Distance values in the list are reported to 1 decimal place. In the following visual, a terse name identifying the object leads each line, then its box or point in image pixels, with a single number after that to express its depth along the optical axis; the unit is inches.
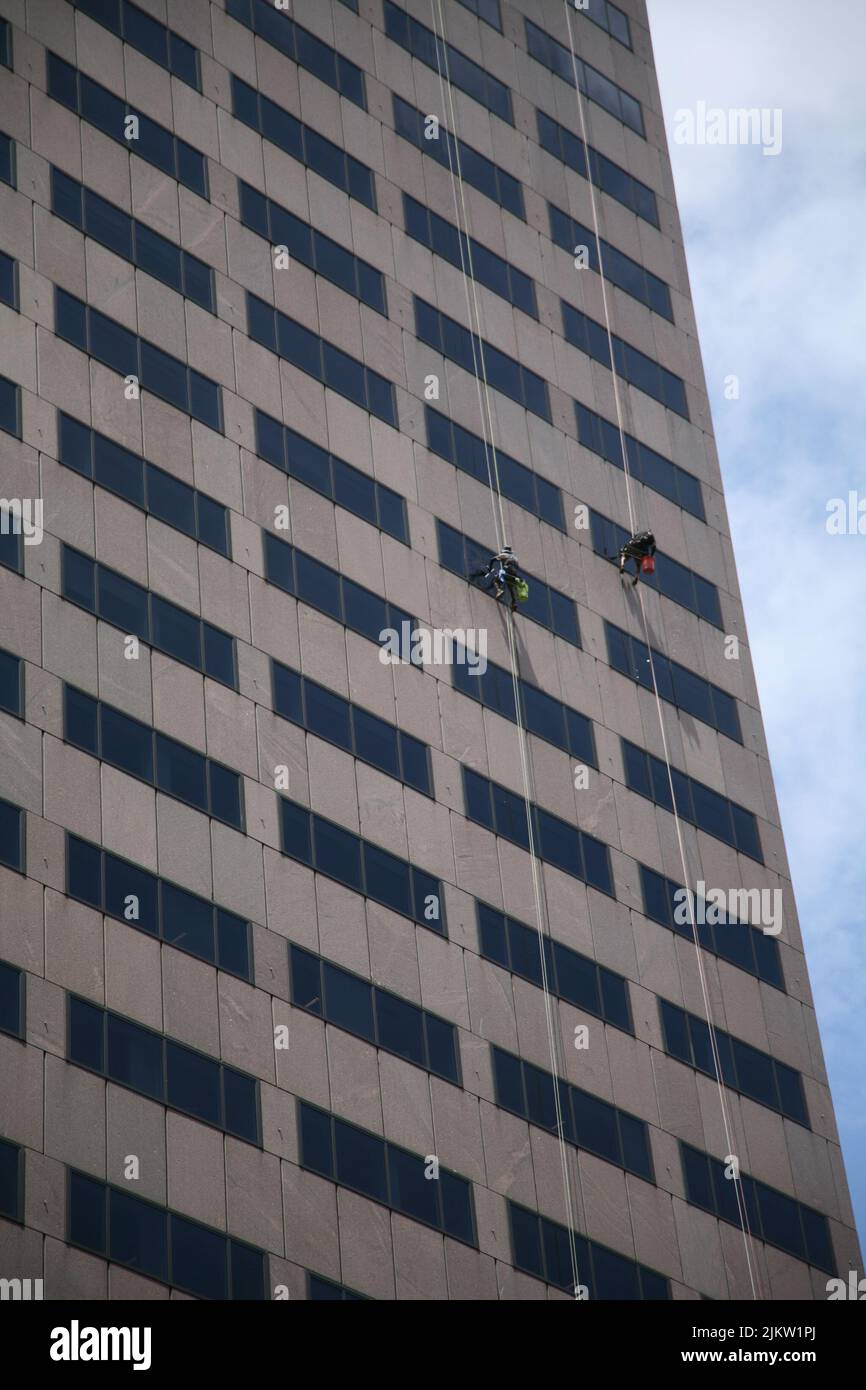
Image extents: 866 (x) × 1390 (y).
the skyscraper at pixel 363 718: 2085.4
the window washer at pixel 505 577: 2591.0
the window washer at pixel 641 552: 2701.8
